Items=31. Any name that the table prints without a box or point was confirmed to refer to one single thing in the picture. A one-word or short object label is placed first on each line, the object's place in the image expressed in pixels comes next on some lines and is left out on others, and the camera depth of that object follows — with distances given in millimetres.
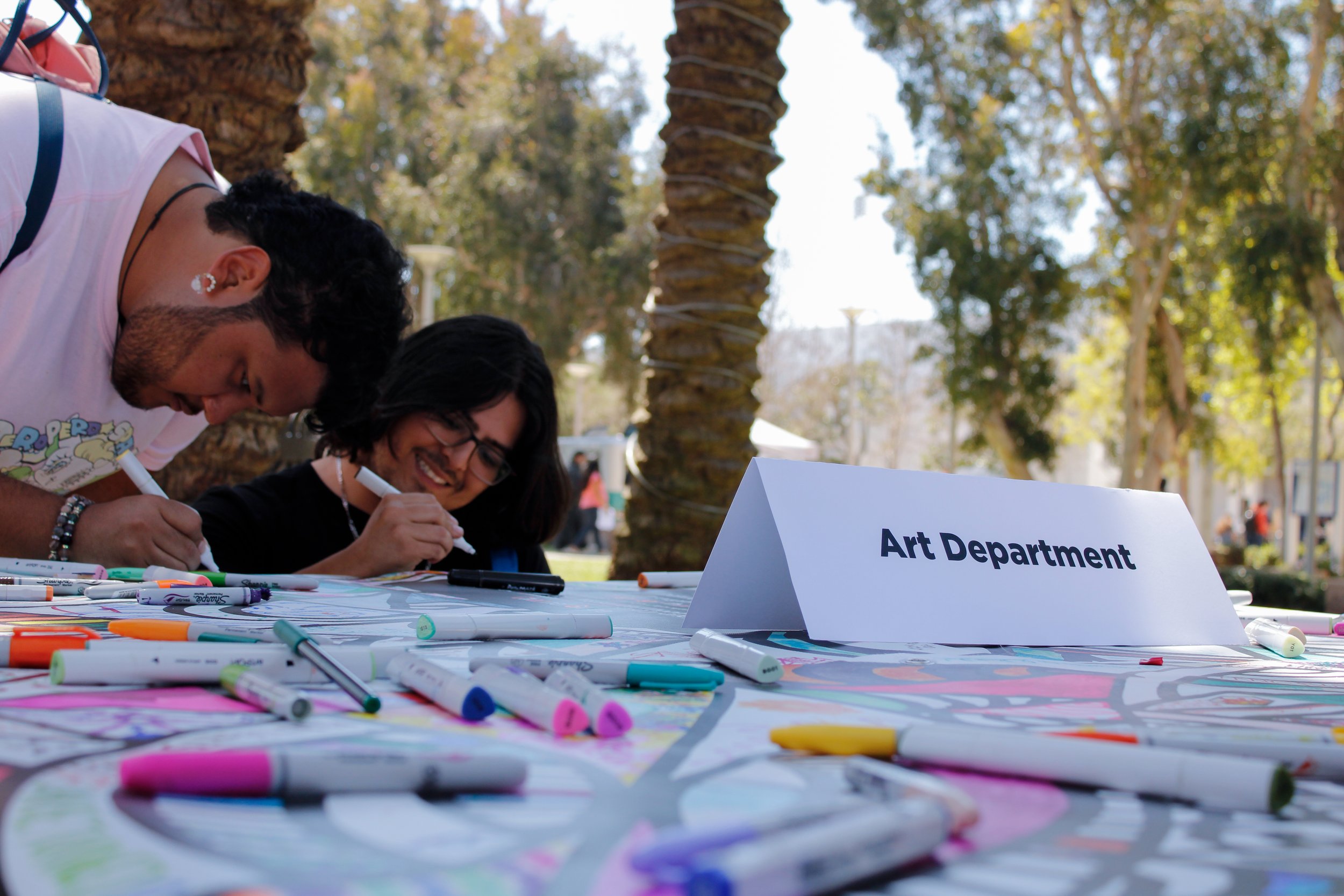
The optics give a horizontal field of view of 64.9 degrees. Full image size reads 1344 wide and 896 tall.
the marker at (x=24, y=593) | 1558
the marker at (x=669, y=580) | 2558
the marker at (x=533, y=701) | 807
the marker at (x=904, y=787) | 600
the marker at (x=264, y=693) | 808
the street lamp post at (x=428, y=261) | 13141
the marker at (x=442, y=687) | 836
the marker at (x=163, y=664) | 901
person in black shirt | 2729
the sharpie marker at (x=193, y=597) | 1595
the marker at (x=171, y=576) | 1777
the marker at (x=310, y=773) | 595
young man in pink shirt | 1909
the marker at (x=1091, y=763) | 673
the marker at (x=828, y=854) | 462
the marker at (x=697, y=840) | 499
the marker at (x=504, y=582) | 2277
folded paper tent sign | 1508
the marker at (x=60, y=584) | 1646
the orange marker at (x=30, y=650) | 984
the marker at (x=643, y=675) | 1026
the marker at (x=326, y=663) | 865
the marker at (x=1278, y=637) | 1569
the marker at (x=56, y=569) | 1853
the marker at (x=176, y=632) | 1133
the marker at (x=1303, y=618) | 2021
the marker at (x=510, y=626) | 1318
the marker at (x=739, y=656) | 1104
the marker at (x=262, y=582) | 1829
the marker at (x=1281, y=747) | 777
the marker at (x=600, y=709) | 810
